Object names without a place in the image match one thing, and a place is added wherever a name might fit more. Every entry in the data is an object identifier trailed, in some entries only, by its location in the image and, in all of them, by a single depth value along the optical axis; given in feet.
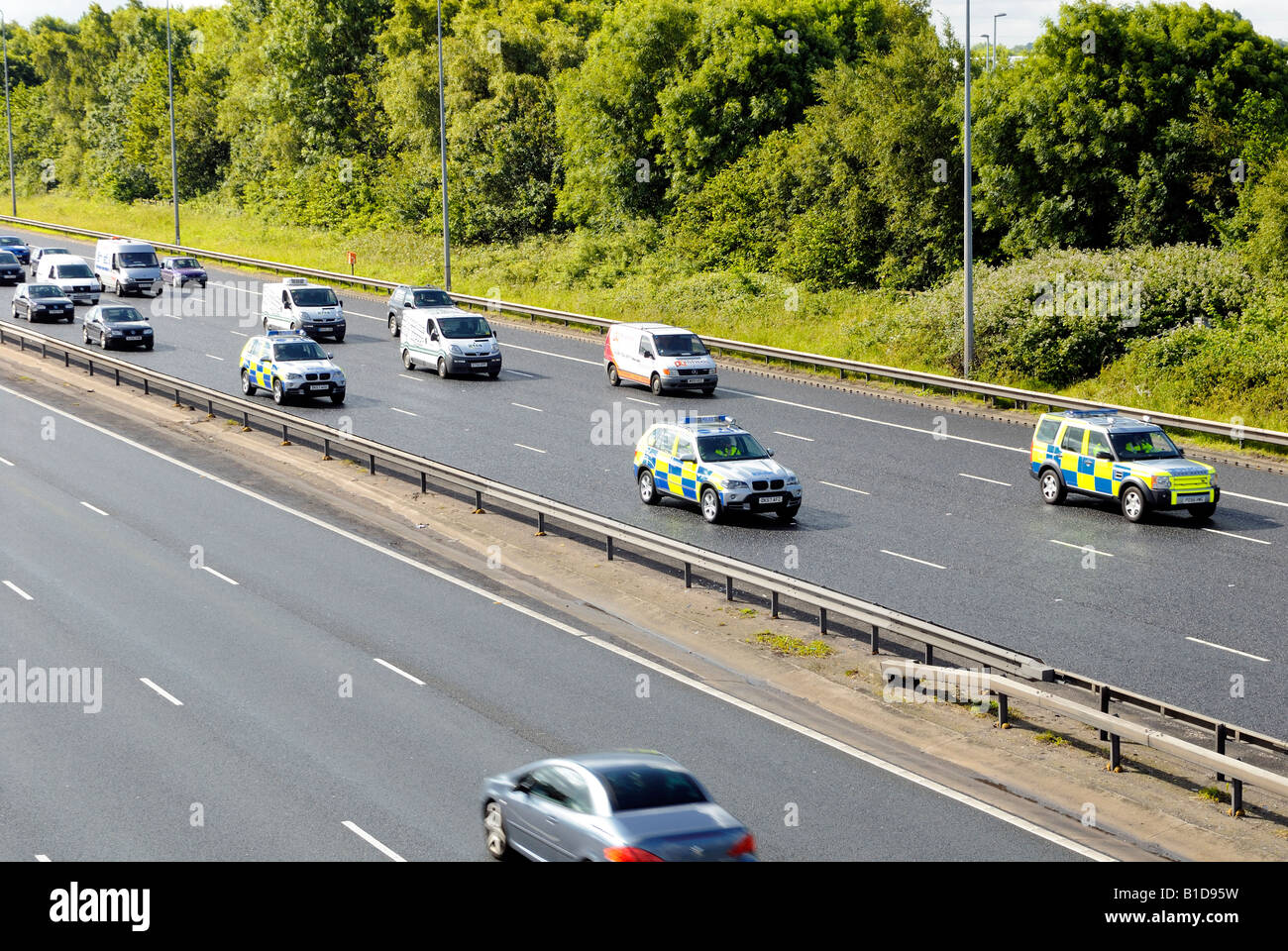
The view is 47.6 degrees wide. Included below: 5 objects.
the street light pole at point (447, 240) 175.73
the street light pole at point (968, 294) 123.75
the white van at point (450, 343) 133.69
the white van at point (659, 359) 125.18
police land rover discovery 85.05
